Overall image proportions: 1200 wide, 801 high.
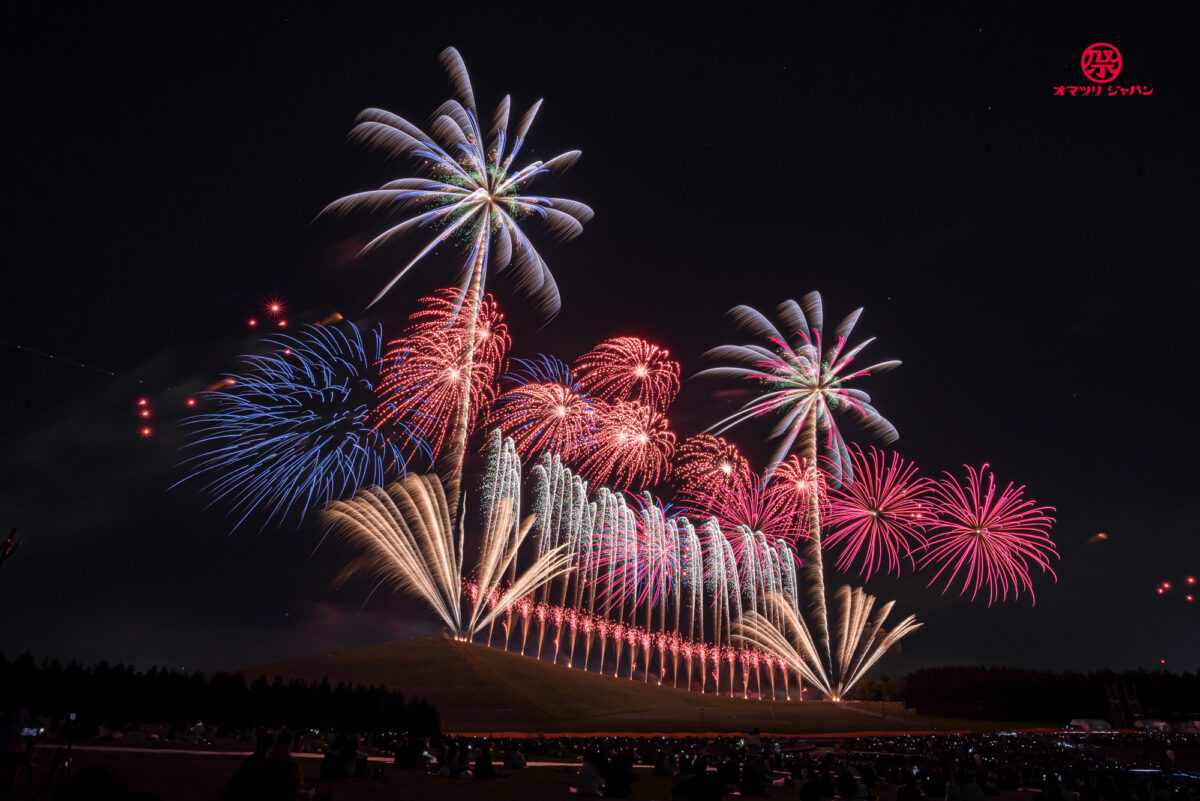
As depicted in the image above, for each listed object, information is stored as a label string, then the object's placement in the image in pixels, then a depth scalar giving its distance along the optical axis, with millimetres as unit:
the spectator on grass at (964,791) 14375
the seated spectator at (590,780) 14023
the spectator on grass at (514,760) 19984
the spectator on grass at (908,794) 11883
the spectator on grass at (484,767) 16922
